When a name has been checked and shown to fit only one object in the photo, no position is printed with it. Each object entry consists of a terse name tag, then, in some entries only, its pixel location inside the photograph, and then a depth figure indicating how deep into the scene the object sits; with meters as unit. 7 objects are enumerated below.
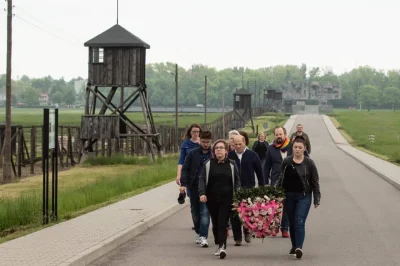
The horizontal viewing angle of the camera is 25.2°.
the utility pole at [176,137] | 58.34
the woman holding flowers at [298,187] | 12.13
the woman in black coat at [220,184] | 12.37
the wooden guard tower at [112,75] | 45.97
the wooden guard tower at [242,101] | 109.32
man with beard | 16.06
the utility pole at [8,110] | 33.38
